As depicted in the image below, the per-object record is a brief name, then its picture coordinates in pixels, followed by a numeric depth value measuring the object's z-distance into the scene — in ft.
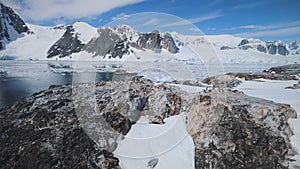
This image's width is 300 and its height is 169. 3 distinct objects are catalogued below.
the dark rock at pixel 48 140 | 17.81
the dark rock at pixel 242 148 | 16.22
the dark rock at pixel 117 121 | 21.53
